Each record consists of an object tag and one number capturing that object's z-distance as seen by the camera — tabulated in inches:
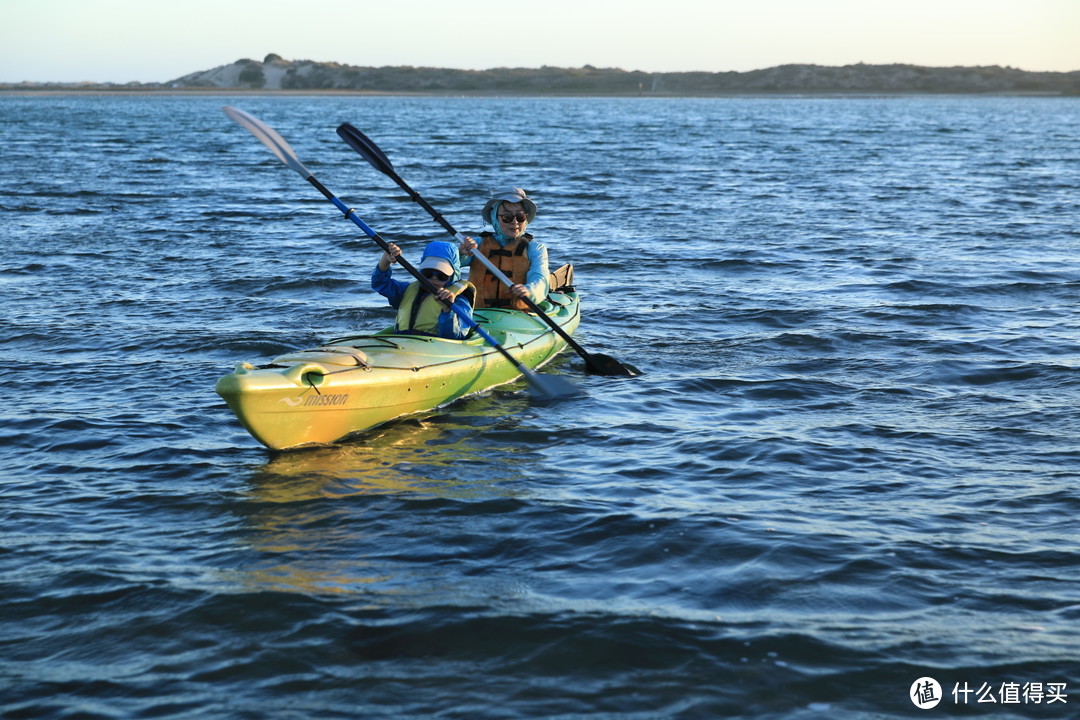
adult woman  386.9
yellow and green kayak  274.5
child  340.8
